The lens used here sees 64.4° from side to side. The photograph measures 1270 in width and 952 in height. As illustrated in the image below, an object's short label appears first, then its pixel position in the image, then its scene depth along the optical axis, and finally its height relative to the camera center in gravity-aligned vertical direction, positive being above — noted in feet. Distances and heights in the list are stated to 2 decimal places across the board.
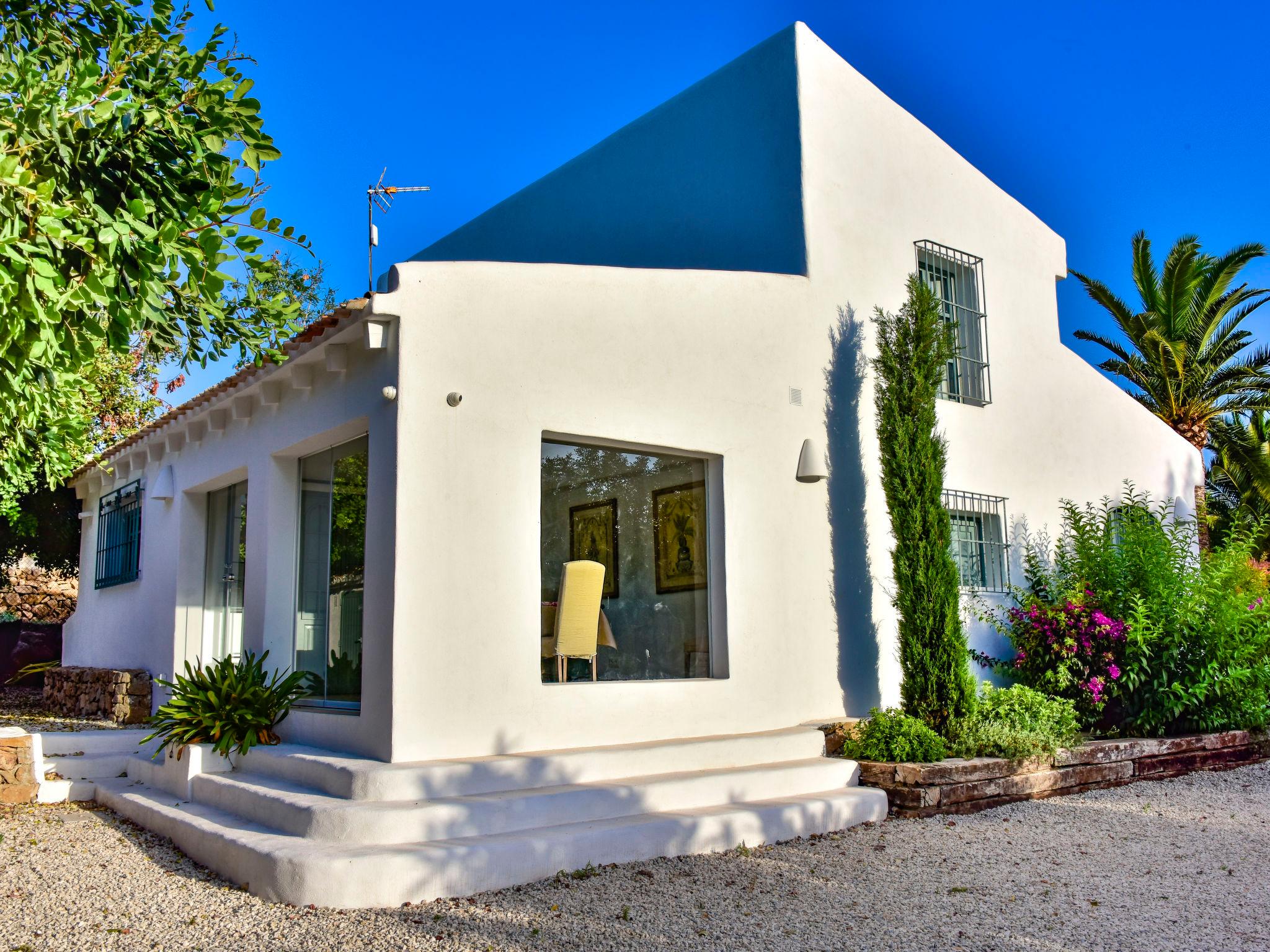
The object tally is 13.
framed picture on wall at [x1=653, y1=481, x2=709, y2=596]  26.78 +2.34
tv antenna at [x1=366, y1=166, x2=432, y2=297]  39.42 +17.14
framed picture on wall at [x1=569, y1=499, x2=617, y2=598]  25.02 +2.39
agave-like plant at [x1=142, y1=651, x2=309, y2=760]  24.39 -1.69
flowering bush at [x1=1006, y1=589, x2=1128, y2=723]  31.35 -0.92
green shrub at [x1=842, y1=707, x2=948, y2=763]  25.14 -2.90
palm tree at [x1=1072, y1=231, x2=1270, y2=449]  57.11 +16.64
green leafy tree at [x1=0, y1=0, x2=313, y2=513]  13.50 +6.82
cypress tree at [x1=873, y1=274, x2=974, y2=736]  27.32 +3.05
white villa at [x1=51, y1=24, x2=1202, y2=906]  20.75 +3.52
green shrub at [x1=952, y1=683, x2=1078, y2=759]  26.37 -2.79
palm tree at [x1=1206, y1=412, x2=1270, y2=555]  64.64 +10.98
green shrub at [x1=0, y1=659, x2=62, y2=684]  46.88 -1.29
